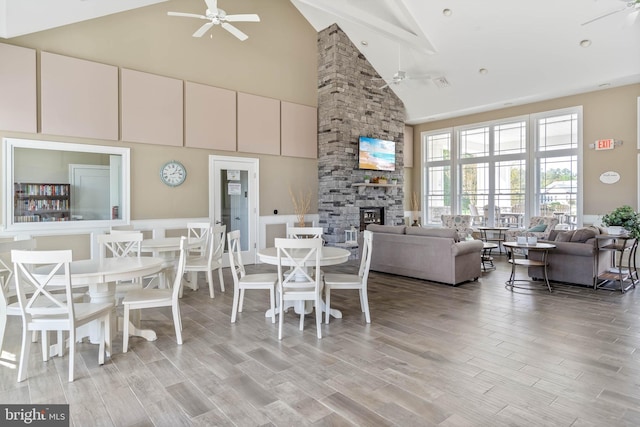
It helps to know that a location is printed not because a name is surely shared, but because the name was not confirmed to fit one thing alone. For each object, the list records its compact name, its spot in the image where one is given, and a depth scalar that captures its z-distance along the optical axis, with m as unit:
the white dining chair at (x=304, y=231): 4.78
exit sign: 7.45
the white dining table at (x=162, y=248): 4.76
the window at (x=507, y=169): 8.23
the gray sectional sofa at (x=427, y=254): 5.65
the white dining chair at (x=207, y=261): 5.06
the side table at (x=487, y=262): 6.83
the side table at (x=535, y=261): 5.48
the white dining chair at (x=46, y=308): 2.62
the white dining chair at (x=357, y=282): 3.96
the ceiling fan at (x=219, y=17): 4.57
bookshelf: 5.22
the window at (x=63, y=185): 5.18
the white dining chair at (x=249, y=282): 3.91
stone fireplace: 8.22
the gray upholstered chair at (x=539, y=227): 7.69
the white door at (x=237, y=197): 7.07
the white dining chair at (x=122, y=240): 3.90
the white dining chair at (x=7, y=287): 2.86
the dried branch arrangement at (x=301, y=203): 8.15
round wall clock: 6.41
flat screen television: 8.58
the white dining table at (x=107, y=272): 2.88
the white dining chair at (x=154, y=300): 3.27
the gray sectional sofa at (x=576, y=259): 5.56
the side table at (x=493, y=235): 8.51
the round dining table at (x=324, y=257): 3.71
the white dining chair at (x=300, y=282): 3.51
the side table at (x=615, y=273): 5.42
